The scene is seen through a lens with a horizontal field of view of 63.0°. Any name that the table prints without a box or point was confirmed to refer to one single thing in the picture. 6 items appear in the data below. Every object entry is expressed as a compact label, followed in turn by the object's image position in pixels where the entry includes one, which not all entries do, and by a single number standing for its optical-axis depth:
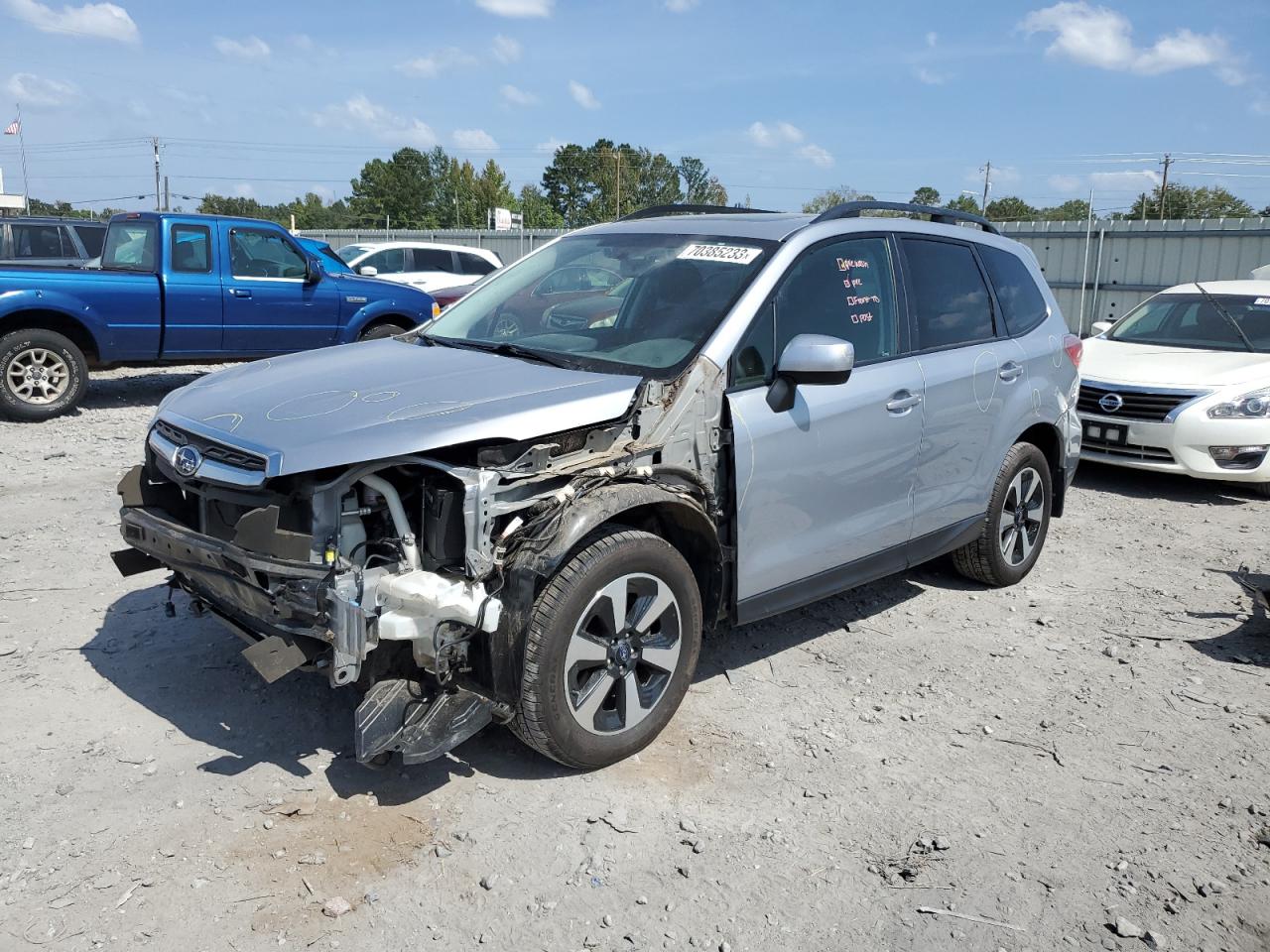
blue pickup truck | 9.42
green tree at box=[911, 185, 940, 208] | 33.79
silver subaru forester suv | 3.23
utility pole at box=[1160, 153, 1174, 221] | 52.47
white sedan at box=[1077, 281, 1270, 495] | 7.81
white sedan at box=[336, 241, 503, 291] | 16.95
